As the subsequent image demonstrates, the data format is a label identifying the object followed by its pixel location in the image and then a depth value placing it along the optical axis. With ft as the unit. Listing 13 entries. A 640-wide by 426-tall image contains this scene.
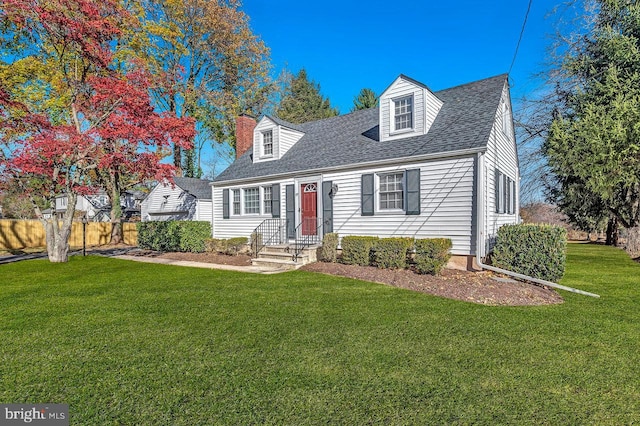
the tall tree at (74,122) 34.94
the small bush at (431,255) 27.17
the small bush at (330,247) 34.09
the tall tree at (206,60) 70.95
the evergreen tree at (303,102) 107.19
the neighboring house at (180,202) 64.03
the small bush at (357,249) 30.94
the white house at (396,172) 30.27
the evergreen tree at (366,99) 104.75
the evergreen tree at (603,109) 38.10
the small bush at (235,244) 43.98
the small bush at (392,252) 29.25
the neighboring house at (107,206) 115.96
